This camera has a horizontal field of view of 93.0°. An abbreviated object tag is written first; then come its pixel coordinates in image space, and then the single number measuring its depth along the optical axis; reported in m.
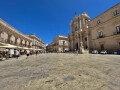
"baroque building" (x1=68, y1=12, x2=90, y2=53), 20.71
